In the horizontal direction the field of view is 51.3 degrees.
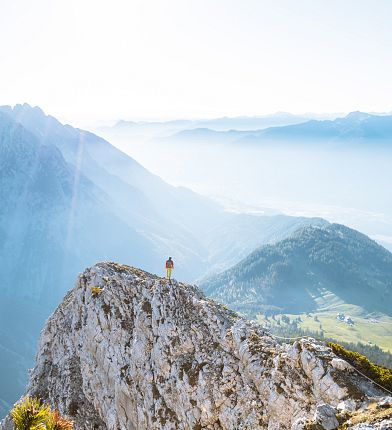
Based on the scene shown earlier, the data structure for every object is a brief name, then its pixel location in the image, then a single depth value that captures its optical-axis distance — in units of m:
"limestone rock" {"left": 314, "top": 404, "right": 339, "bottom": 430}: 25.58
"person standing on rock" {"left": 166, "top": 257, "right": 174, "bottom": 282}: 54.72
